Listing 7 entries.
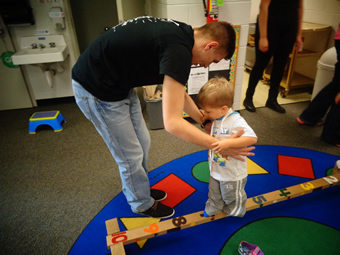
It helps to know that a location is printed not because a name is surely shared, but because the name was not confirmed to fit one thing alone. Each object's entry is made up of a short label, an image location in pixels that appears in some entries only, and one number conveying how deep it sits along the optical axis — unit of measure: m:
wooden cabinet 2.67
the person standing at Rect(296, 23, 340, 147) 1.93
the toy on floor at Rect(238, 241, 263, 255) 1.08
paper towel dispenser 2.36
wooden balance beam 1.13
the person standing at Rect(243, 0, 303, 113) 2.09
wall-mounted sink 2.33
